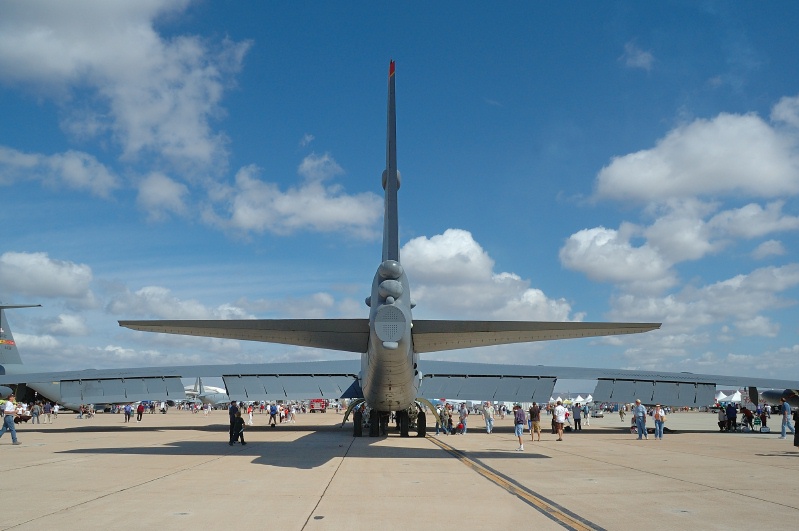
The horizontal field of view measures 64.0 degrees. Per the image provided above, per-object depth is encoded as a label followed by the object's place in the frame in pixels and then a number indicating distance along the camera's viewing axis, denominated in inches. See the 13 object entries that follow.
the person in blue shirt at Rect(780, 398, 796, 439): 994.1
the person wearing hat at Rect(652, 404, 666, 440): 1023.0
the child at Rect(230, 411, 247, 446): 853.8
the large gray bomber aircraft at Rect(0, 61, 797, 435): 593.0
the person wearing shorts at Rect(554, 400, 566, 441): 997.8
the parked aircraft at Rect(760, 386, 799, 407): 1240.4
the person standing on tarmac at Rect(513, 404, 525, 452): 773.4
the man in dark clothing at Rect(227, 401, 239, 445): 848.3
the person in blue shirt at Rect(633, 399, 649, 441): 1017.9
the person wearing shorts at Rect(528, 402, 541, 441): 970.7
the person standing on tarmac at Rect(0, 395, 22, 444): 851.4
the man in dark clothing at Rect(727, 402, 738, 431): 1300.4
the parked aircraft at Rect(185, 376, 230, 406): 3993.6
